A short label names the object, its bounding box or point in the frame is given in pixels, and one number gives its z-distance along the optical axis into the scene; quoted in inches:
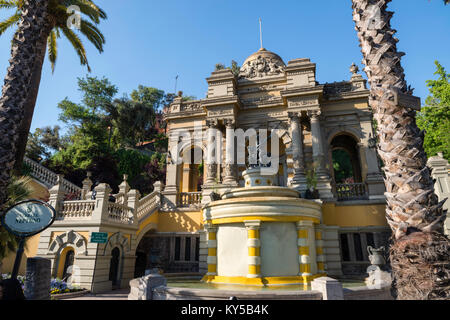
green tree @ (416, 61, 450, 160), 990.4
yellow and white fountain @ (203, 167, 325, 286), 427.5
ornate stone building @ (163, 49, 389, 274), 647.8
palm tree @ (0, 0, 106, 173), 592.1
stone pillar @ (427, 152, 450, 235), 689.6
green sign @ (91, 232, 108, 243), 523.8
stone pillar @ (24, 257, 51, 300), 265.9
